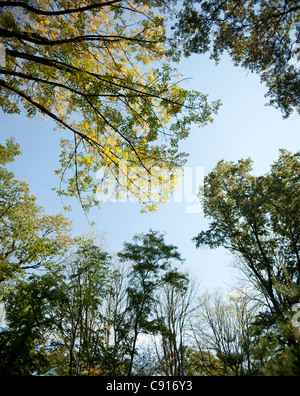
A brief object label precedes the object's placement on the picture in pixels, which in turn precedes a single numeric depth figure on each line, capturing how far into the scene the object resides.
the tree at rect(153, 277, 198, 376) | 11.76
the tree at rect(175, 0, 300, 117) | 4.44
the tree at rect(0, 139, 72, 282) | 8.72
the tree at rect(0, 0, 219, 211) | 3.90
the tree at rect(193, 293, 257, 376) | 11.41
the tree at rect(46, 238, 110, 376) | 5.70
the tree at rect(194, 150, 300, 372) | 8.65
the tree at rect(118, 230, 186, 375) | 8.41
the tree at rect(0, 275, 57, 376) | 4.02
